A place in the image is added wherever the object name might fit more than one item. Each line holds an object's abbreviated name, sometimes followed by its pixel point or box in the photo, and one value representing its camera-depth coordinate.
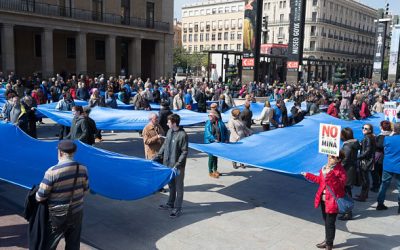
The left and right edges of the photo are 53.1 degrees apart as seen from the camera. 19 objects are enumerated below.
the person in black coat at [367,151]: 8.34
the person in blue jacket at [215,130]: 9.83
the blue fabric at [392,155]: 8.25
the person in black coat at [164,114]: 10.78
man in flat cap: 4.66
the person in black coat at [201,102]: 18.64
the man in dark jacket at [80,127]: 9.30
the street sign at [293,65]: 33.81
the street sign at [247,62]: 31.91
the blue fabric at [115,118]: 11.88
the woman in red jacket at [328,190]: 6.08
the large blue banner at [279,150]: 7.79
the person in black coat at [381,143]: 8.54
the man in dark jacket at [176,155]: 7.42
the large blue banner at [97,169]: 6.67
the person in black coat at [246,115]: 12.41
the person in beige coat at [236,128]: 10.54
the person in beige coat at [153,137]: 8.35
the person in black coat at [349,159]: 7.59
